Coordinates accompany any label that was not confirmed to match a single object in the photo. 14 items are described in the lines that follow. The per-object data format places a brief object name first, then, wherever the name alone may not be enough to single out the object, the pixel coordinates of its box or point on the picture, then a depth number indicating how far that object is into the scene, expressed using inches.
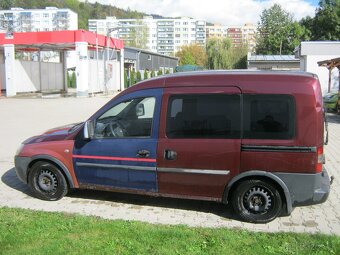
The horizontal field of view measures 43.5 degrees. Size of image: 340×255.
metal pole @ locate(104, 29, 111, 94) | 1319.1
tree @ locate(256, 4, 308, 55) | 2614.9
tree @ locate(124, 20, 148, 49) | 3860.7
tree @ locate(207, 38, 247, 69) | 2748.5
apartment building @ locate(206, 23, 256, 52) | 5762.8
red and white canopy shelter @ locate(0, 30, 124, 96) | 1137.4
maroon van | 195.5
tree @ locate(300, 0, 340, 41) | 2153.1
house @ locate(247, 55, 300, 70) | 1974.7
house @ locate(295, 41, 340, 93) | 1125.7
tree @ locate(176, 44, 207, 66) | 3612.2
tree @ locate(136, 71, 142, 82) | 1895.9
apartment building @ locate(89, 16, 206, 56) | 5876.0
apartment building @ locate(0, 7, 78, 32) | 4377.5
